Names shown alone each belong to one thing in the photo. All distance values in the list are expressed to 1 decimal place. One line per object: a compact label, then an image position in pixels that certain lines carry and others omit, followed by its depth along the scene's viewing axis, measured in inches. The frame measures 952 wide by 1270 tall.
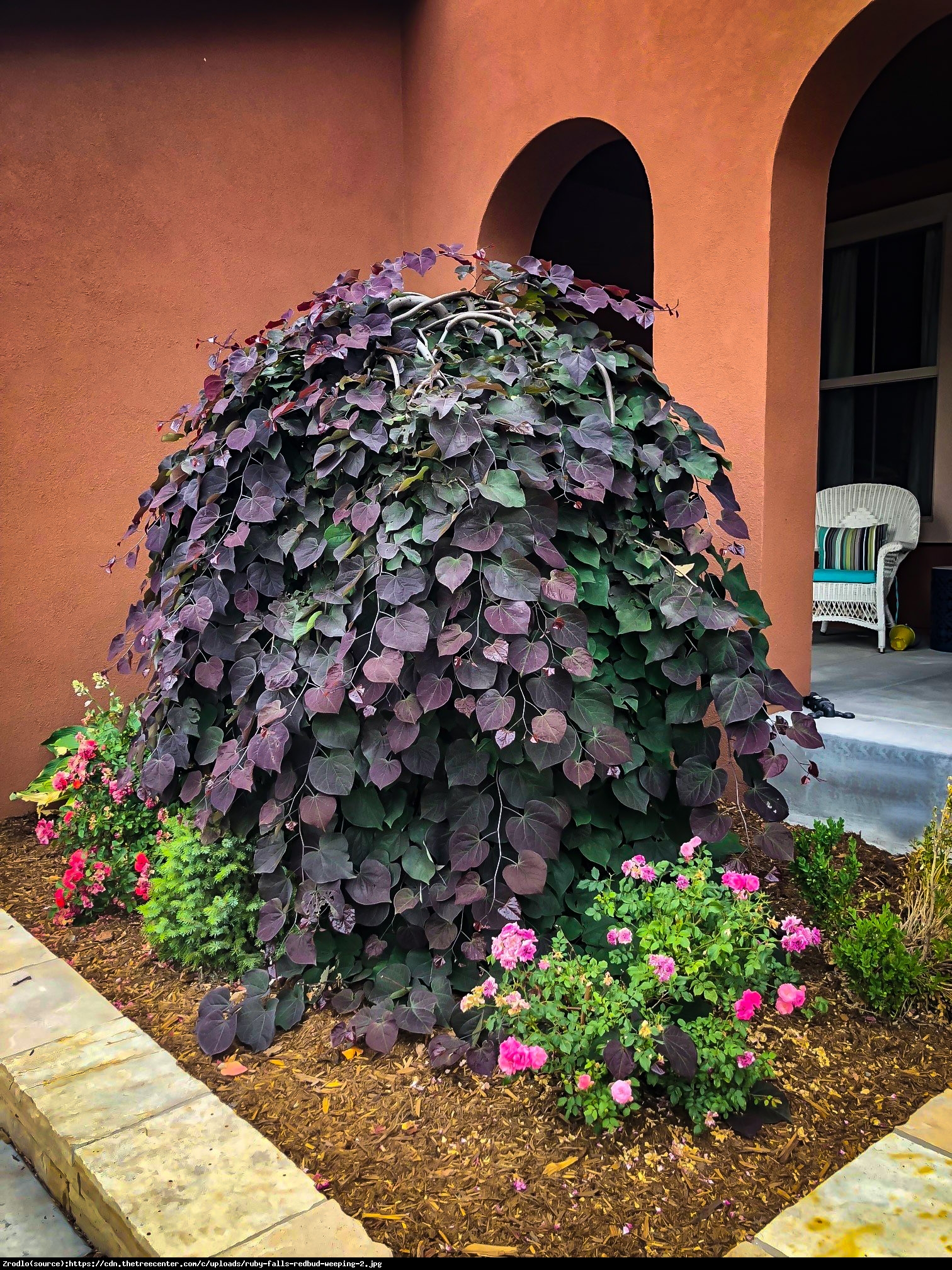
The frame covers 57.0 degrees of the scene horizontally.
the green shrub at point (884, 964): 72.7
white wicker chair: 192.7
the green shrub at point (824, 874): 82.8
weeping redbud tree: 69.6
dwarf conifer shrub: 83.0
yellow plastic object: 194.7
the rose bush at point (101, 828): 102.6
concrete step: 104.7
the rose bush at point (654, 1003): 60.1
